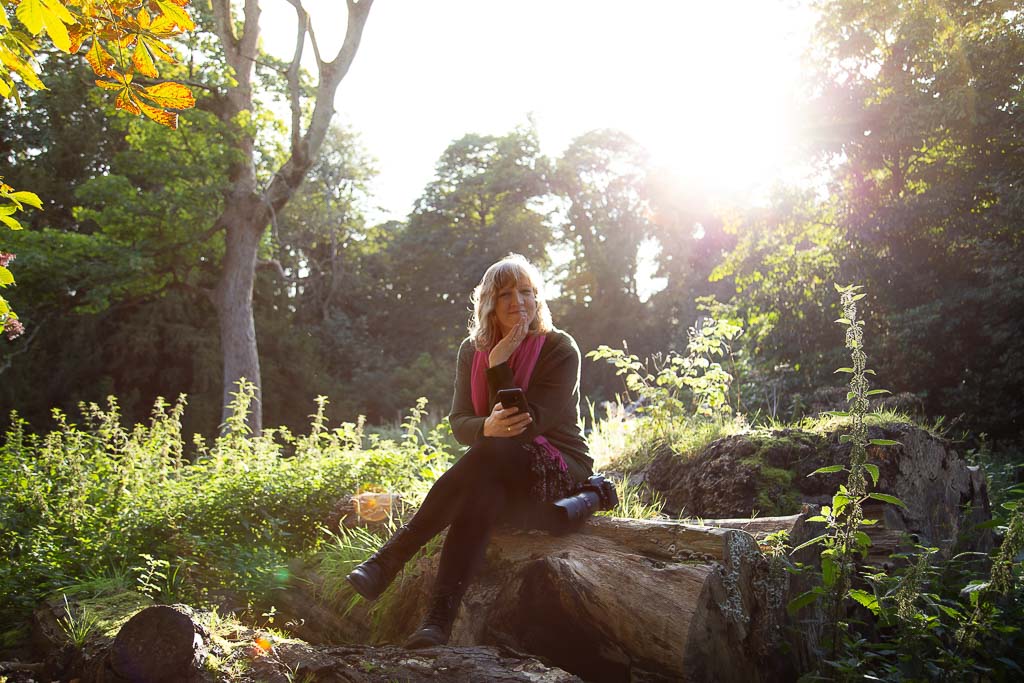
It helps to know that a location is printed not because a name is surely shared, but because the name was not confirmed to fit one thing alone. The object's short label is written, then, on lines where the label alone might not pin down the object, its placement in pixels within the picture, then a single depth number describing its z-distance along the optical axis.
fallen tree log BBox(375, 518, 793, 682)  3.17
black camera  3.68
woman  3.52
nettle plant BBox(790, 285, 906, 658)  2.75
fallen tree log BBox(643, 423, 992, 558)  4.63
